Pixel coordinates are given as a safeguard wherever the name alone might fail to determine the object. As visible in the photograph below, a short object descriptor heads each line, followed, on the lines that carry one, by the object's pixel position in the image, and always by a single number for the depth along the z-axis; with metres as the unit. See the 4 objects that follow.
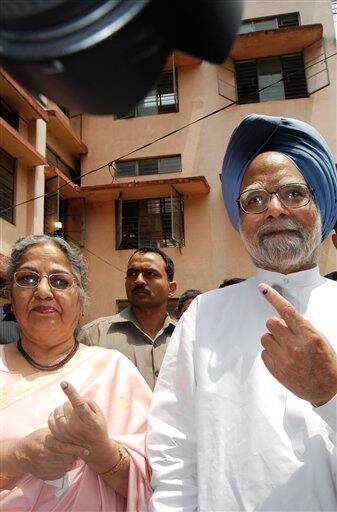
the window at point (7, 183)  9.47
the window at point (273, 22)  12.44
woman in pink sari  1.43
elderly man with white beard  1.25
